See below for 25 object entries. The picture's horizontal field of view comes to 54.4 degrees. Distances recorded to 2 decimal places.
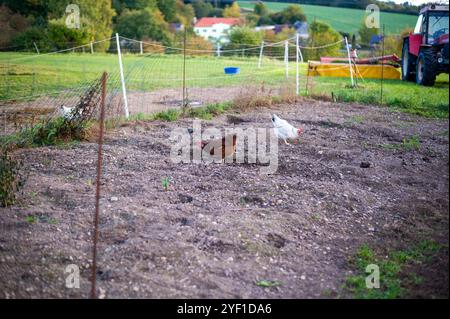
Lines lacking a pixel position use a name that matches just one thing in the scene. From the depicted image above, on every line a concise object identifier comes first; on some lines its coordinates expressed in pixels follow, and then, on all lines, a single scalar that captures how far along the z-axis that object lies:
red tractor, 12.47
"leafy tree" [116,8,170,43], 35.38
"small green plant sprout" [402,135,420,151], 6.50
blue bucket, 16.66
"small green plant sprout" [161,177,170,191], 4.70
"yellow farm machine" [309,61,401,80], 16.55
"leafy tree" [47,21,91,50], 23.97
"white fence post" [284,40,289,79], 12.20
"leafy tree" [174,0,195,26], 47.49
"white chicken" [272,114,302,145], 6.43
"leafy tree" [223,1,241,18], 55.16
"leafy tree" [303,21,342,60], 26.38
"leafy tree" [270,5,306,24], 47.29
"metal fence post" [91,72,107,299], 2.78
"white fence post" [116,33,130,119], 7.86
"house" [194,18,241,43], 51.12
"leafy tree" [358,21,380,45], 32.01
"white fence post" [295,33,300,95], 11.22
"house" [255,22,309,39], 42.16
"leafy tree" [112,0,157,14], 40.77
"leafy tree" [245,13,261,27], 47.26
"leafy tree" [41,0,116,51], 29.05
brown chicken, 5.54
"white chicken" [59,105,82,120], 6.35
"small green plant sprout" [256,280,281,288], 3.08
